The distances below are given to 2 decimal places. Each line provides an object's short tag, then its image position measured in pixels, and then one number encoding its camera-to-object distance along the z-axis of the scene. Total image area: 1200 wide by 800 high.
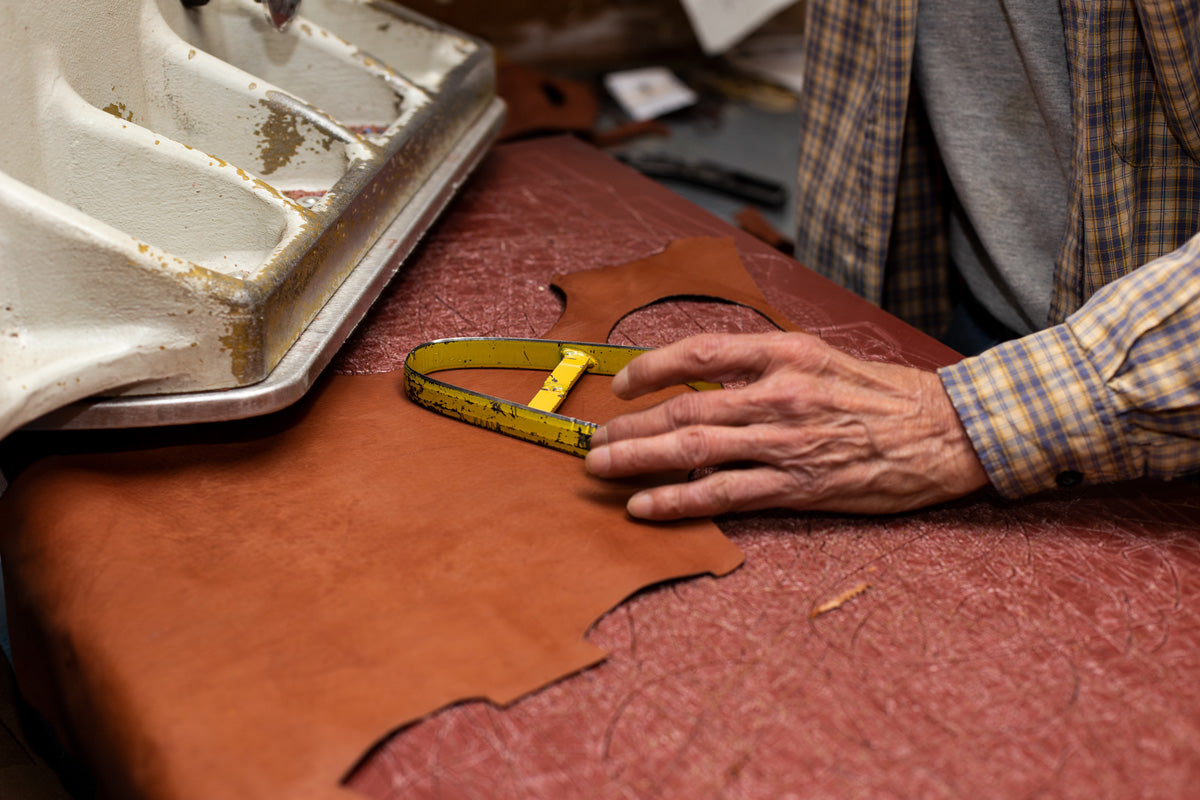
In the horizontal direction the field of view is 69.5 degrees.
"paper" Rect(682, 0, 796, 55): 2.19
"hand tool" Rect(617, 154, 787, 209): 1.88
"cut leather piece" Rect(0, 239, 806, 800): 0.60
